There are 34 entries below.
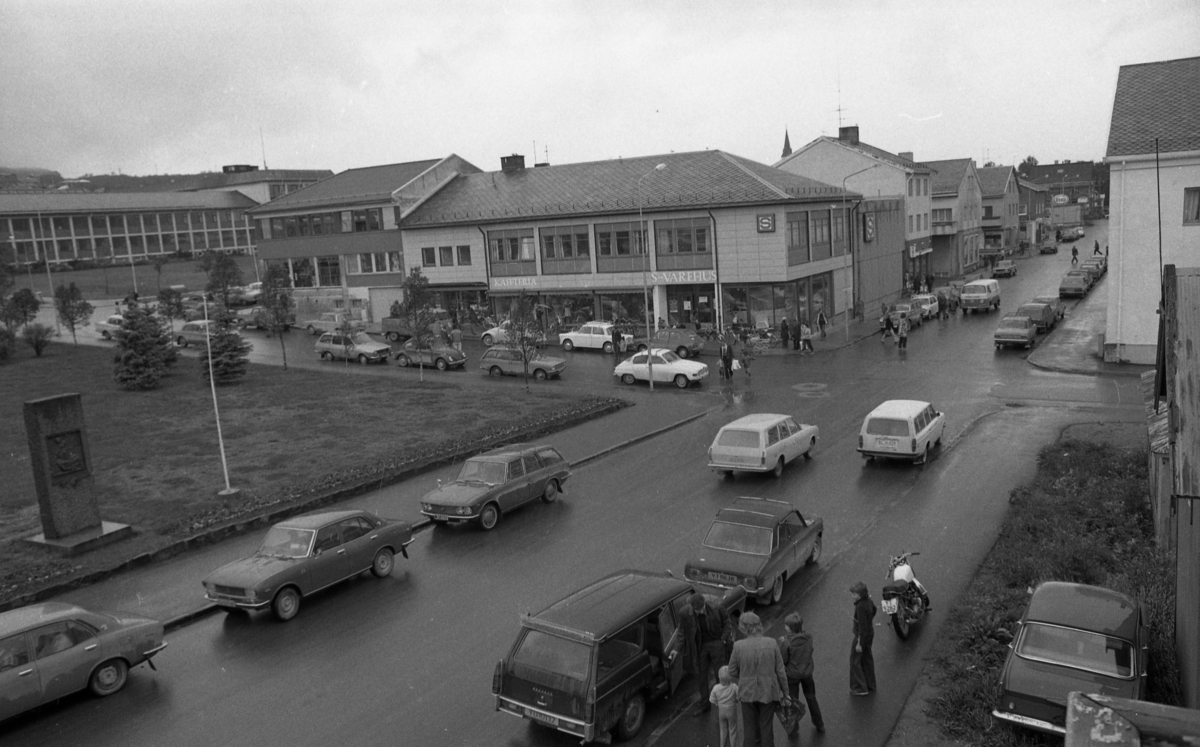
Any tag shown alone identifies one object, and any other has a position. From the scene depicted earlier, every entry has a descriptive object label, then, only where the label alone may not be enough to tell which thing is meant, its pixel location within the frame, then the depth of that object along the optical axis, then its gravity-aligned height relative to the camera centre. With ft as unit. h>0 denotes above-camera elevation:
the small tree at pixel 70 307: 174.70 -1.32
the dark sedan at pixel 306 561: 47.91 -15.64
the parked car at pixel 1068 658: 32.22 -16.20
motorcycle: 41.63 -17.11
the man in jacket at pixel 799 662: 33.55 -15.59
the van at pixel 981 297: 182.60 -13.79
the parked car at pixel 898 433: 72.49 -16.12
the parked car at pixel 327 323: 185.85 -9.01
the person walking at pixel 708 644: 36.06 -15.81
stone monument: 59.88 -12.02
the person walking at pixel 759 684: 31.22 -15.19
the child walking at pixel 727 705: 30.91 -15.72
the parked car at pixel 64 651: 37.88 -15.55
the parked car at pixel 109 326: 180.24 -5.92
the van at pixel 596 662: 32.35 -15.07
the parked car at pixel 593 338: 151.12 -13.30
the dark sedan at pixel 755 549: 45.21 -15.85
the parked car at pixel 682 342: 138.82 -13.88
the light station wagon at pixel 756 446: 71.61 -16.11
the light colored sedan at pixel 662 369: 118.93 -15.34
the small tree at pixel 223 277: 221.25 +2.82
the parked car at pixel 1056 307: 155.18 -15.22
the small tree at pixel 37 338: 156.66 -6.03
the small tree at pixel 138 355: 121.70 -8.19
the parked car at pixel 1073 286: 192.65 -13.83
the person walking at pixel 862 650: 36.47 -16.87
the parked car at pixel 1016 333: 131.85 -15.63
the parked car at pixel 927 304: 176.35 -13.98
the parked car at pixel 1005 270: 252.83 -11.92
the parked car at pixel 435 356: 139.03 -13.10
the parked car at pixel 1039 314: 145.38 -14.46
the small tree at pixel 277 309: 145.89 -4.00
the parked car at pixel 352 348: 147.54 -11.54
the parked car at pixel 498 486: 62.59 -15.86
